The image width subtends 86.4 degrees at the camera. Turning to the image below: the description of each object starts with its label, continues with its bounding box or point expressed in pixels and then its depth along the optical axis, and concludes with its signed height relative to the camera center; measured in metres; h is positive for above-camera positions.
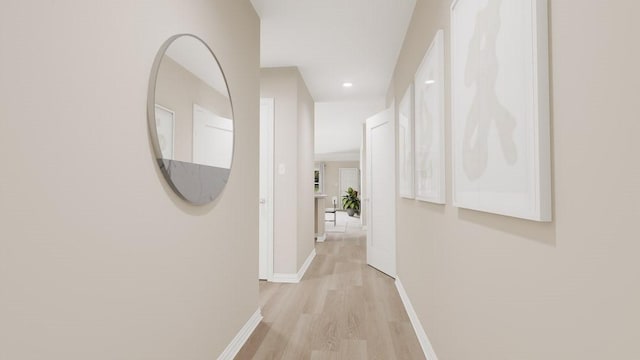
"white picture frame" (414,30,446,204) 1.79 +0.37
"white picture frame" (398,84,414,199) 2.76 +0.37
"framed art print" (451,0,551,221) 0.82 +0.24
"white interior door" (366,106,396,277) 4.05 -0.07
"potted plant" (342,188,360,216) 11.77 -0.54
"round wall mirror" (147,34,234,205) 1.36 +0.32
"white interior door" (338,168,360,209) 15.16 +0.35
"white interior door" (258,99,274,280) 3.84 +0.06
